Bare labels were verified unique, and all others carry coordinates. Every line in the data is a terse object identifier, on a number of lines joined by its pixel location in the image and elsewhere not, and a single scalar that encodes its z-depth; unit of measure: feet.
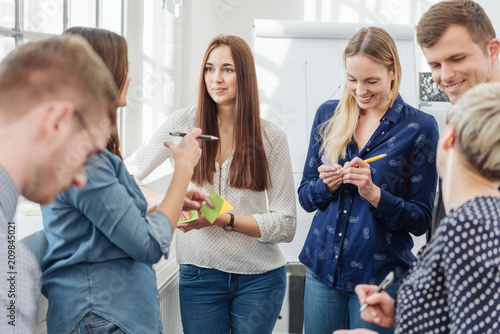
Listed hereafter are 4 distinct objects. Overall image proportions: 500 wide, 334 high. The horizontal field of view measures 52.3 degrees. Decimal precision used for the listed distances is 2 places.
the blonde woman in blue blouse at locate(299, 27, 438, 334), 5.65
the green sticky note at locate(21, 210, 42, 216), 5.66
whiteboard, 8.68
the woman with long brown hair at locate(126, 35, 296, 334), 5.92
